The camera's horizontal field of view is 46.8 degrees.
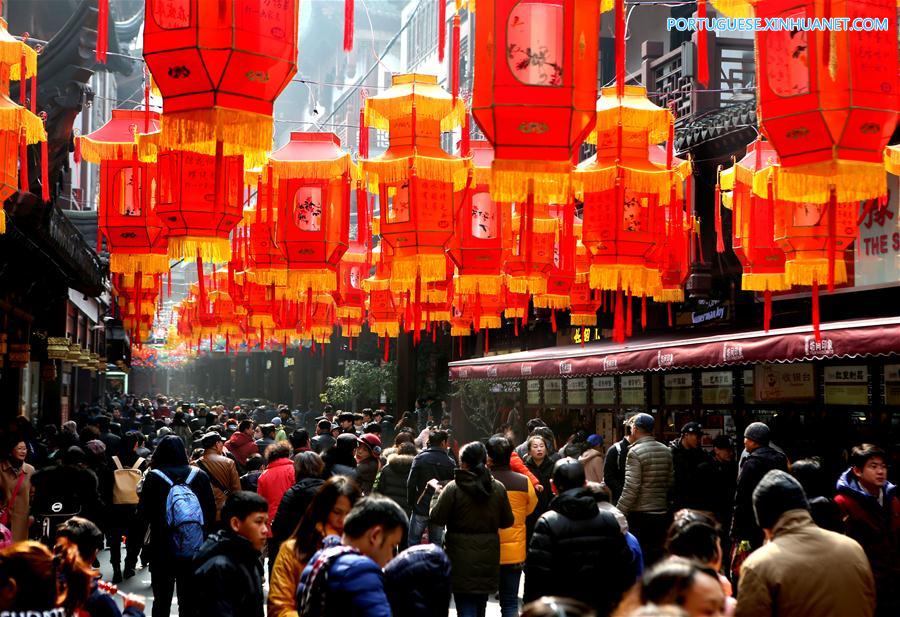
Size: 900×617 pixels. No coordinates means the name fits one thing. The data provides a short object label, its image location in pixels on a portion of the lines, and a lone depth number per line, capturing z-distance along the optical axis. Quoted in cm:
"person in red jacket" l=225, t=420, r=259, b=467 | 1267
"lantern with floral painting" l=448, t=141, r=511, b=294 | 1115
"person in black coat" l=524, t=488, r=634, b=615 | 580
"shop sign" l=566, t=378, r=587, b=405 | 2050
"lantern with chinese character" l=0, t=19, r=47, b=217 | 755
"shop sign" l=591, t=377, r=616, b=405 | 1912
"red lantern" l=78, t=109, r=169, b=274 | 1005
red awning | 1003
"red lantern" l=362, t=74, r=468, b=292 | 1002
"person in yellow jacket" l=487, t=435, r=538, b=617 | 810
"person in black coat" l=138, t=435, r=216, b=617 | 761
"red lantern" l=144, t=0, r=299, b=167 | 597
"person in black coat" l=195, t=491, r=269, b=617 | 470
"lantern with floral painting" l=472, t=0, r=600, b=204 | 632
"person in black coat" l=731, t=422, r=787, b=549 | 849
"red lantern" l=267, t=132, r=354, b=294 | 1045
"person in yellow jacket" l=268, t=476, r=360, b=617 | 514
